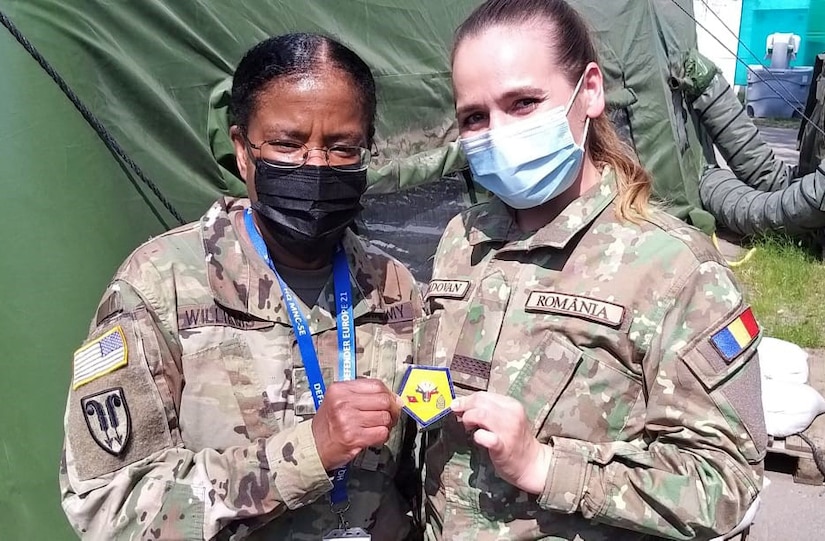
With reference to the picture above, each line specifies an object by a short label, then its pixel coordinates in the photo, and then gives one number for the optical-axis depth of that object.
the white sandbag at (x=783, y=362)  4.25
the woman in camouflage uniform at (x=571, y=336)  1.50
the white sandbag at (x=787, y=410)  4.04
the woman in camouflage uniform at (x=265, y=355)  1.55
